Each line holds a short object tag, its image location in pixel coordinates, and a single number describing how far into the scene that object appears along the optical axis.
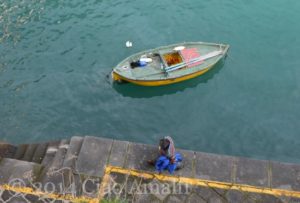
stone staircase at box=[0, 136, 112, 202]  10.64
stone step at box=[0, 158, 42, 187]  10.92
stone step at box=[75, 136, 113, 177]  10.94
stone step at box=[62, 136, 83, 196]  10.56
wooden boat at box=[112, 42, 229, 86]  17.81
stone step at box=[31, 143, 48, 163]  13.05
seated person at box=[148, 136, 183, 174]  10.59
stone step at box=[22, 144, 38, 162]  13.38
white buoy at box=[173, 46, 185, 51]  18.75
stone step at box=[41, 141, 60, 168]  12.38
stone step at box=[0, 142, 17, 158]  13.72
